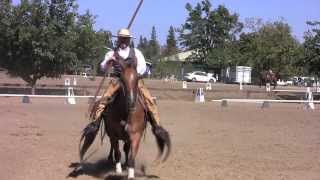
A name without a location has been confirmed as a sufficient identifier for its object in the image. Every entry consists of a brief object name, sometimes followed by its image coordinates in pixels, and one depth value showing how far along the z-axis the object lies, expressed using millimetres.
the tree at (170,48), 134238
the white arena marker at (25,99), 30694
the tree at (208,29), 102375
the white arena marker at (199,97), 37844
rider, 9977
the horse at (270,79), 59944
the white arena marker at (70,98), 31656
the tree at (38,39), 37719
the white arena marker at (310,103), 34216
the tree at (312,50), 49469
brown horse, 9391
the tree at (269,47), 84250
